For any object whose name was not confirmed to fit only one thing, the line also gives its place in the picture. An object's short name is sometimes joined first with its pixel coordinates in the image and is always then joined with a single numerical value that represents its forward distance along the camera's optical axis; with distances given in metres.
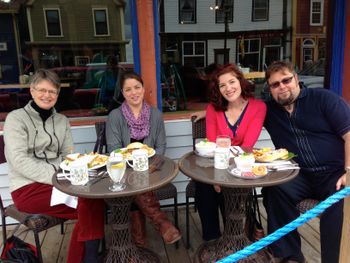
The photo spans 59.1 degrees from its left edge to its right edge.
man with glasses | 1.88
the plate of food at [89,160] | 1.64
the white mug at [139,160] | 1.64
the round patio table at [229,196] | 1.50
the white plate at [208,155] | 1.90
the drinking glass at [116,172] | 1.45
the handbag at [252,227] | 2.15
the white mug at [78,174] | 1.49
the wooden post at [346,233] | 1.12
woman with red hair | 2.04
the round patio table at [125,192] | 1.42
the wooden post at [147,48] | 2.48
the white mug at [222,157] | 1.66
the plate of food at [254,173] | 1.52
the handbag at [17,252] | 1.66
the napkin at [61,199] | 1.78
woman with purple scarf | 2.17
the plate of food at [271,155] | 1.71
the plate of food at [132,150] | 1.81
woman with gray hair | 1.79
